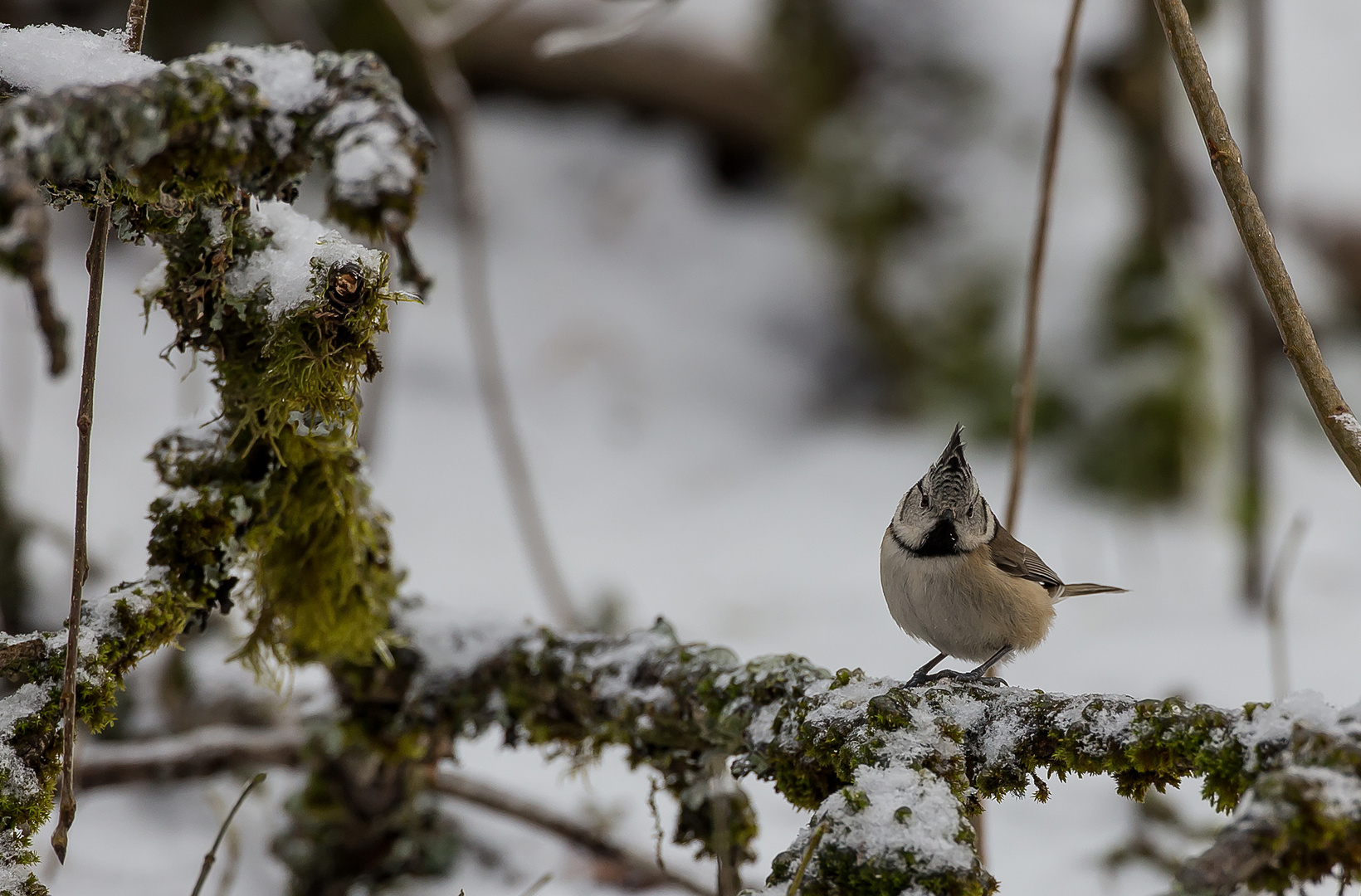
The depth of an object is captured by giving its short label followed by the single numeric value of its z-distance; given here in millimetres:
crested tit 5082
